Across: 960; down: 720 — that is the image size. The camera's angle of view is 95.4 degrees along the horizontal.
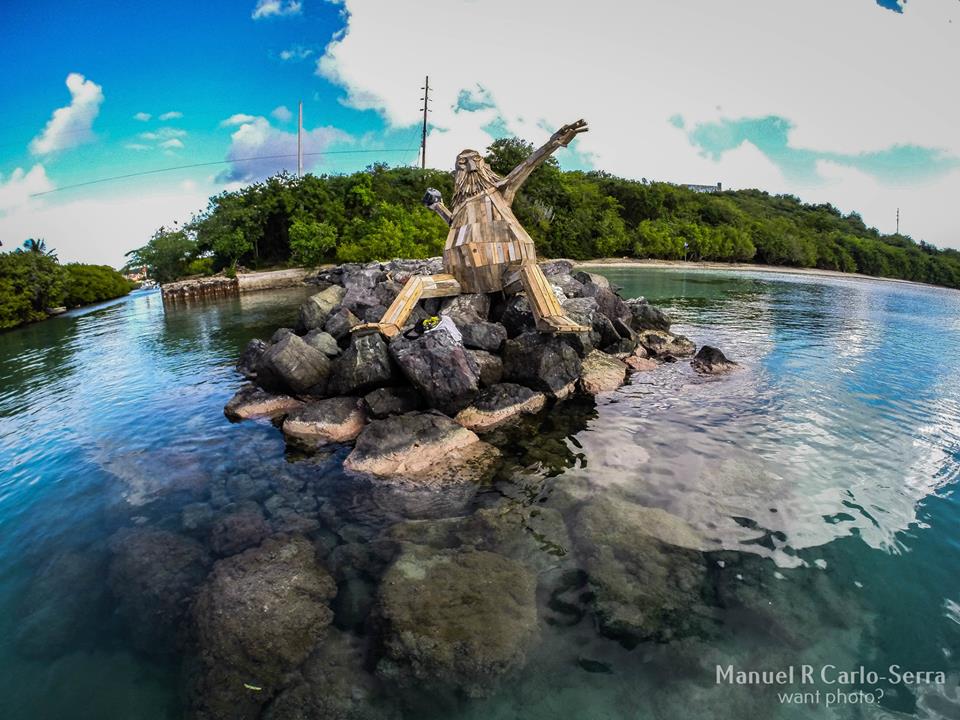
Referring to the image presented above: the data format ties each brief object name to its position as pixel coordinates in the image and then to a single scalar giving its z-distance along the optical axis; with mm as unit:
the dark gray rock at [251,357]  12047
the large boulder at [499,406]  8438
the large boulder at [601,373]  10006
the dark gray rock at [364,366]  8625
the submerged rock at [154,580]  4352
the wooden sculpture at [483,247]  9719
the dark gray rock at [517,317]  10242
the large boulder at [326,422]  8273
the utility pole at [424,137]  53450
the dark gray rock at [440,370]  8078
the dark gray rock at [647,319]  14148
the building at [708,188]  116775
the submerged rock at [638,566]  4113
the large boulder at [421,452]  6773
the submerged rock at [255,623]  3604
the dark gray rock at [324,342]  10018
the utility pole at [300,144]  56162
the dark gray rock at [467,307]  10297
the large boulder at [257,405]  9531
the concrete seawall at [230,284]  39625
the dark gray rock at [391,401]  8312
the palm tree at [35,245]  53500
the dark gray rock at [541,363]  9156
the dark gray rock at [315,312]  13508
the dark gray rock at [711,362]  10914
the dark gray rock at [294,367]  9125
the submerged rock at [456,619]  3693
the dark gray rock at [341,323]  11239
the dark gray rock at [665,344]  12605
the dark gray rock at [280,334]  10389
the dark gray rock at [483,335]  9500
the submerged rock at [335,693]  3416
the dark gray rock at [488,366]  9067
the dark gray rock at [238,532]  5438
